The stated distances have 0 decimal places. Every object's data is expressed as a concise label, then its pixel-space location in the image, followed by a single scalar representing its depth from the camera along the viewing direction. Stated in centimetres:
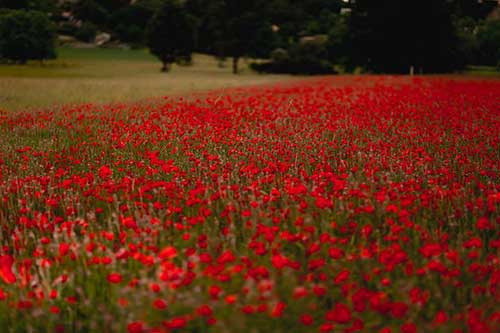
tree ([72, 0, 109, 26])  10194
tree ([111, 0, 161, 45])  9288
